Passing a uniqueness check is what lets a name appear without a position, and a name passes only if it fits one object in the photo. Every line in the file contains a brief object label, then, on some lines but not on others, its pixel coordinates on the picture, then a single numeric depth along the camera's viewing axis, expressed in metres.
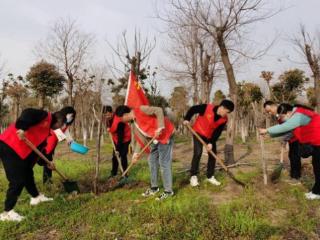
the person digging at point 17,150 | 3.61
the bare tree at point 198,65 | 11.04
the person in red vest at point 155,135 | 4.14
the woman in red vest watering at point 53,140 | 4.29
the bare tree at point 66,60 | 12.73
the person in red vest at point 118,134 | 5.59
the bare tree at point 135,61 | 9.21
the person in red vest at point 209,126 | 4.66
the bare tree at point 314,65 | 12.93
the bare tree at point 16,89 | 19.05
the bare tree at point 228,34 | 6.52
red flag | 5.13
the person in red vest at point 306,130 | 4.11
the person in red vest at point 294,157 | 5.00
